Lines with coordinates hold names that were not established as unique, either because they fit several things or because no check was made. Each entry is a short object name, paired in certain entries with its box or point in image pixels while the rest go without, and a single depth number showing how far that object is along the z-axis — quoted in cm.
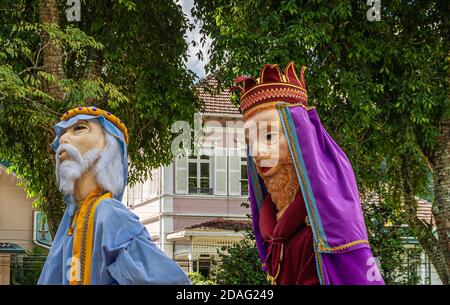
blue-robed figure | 451
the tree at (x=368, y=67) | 1183
